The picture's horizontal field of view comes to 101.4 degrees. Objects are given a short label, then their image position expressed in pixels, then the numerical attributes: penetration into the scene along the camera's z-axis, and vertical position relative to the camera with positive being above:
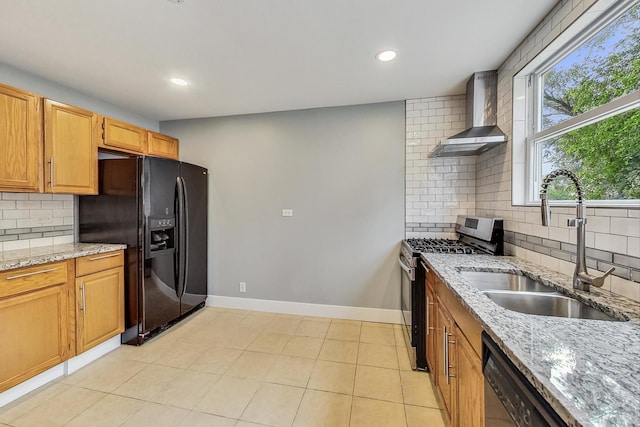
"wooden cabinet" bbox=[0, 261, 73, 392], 1.69 -0.76
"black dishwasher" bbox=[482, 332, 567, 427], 0.64 -0.53
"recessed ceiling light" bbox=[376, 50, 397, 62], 2.01 +1.22
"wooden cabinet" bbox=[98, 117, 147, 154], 2.53 +0.77
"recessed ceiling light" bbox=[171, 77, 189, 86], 2.39 +1.20
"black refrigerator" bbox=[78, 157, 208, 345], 2.44 -0.18
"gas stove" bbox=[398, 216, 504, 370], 2.09 -0.44
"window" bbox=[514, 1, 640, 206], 1.23 +0.57
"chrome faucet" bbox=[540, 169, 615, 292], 1.21 -0.15
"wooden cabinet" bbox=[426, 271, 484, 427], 1.08 -0.74
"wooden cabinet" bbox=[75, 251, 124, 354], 2.10 -0.75
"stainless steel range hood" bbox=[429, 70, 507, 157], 2.23 +0.89
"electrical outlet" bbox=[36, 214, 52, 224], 2.35 -0.07
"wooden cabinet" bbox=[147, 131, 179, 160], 3.07 +0.80
